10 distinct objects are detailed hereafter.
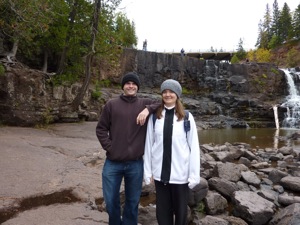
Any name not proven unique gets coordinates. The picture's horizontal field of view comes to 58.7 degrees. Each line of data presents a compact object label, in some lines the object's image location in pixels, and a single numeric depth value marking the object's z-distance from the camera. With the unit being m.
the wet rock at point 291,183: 7.22
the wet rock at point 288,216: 4.18
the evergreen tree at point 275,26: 66.44
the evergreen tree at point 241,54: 61.08
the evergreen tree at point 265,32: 74.81
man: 3.32
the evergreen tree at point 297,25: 59.92
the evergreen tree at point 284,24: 65.06
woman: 3.15
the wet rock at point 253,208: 5.02
